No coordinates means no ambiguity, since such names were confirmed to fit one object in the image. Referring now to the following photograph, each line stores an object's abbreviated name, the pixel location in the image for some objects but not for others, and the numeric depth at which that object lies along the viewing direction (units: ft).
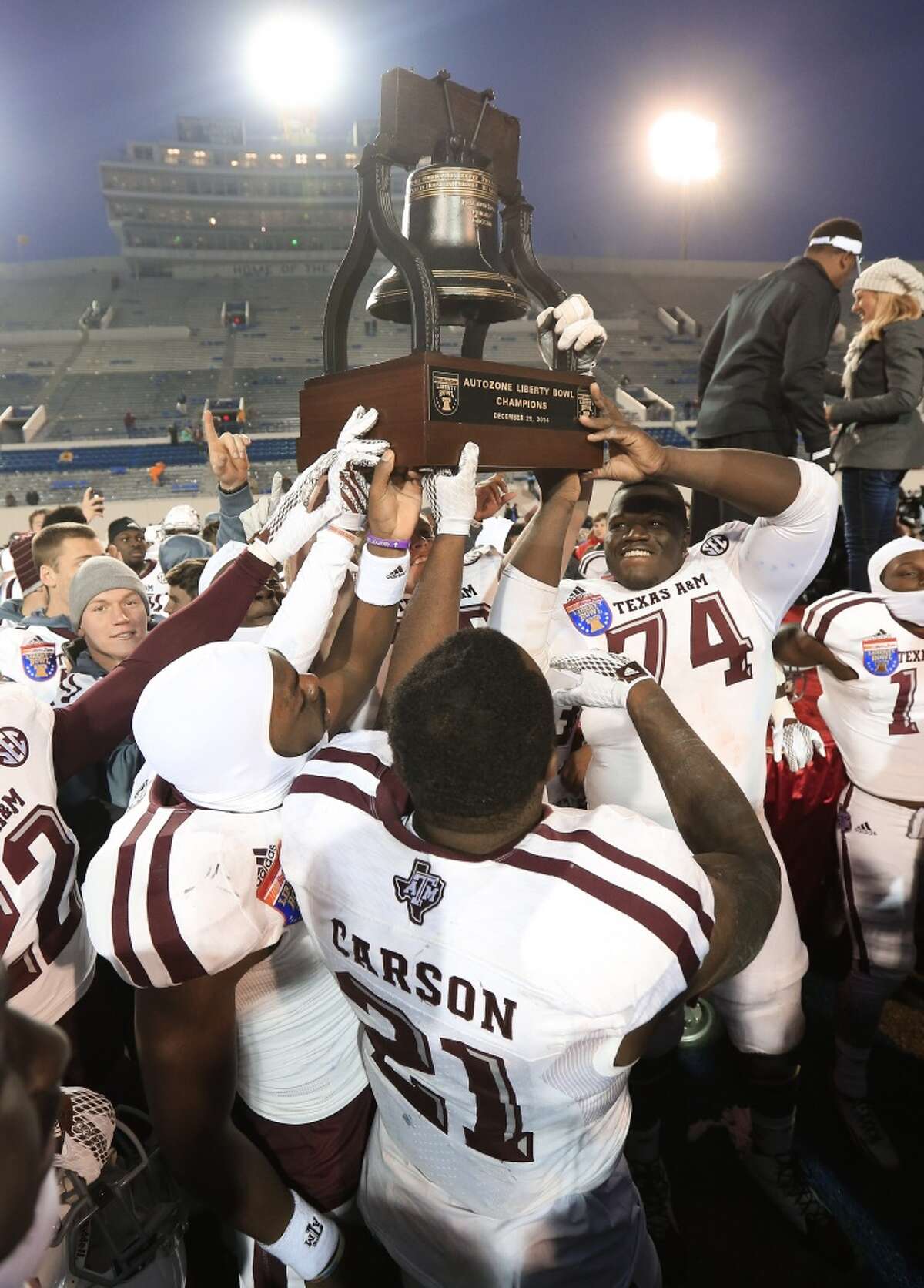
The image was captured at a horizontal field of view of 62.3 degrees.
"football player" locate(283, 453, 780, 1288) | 3.61
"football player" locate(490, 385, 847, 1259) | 7.19
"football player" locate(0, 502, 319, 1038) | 6.12
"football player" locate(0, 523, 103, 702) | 10.14
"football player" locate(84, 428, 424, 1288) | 4.33
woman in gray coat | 11.19
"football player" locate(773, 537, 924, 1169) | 8.92
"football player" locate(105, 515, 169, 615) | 19.06
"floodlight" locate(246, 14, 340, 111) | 118.83
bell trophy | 5.57
